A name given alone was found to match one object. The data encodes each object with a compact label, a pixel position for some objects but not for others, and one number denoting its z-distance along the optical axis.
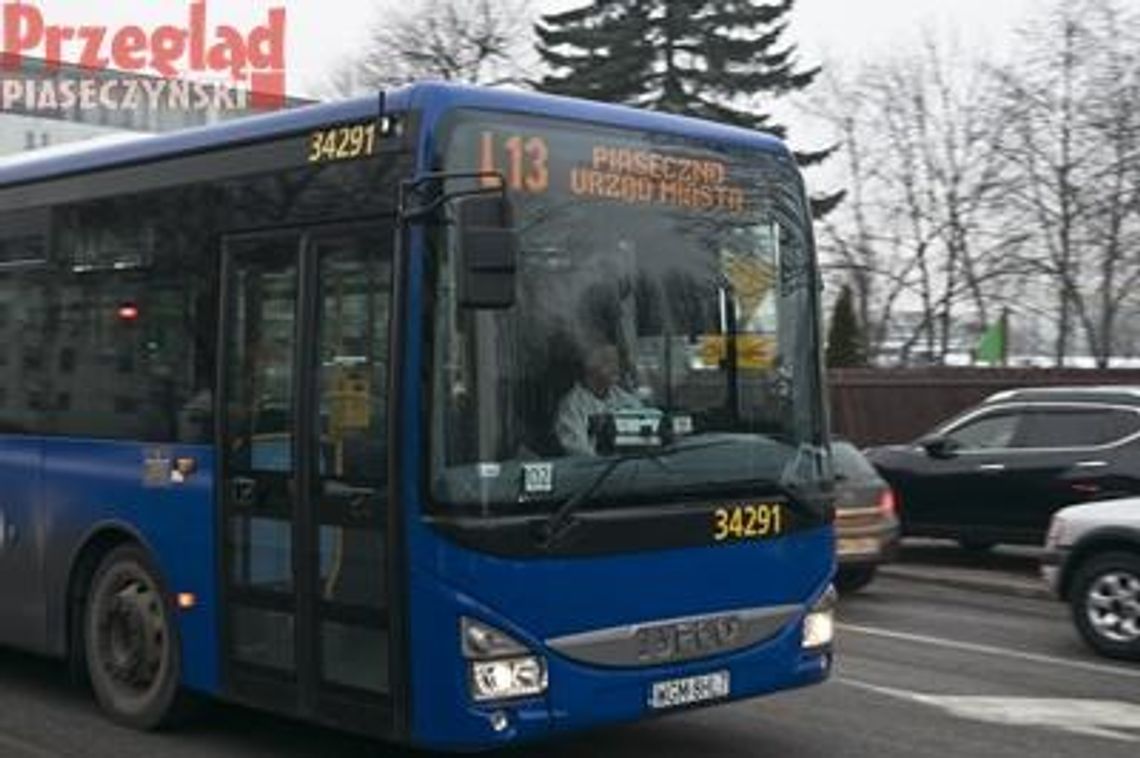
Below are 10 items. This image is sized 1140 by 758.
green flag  32.19
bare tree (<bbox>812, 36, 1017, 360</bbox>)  36.09
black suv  15.39
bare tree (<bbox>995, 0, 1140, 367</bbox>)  31.64
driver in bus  6.62
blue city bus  6.40
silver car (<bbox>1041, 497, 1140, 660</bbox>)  10.99
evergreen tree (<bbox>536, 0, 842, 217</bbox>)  44.81
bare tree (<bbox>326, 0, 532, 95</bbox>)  51.88
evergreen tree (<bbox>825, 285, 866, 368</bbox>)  31.47
